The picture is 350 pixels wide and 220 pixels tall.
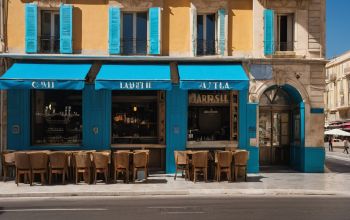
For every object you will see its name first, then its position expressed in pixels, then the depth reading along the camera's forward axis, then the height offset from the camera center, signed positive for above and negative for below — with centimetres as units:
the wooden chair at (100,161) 1399 -128
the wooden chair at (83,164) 1389 -137
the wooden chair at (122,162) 1415 -133
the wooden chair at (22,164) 1363 -135
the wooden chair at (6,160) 1444 -129
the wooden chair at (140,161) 1422 -131
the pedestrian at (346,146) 3434 -193
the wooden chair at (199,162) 1446 -136
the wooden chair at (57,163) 1384 -133
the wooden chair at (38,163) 1371 -132
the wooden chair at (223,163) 1452 -139
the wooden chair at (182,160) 1491 -133
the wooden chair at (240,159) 1464 -126
